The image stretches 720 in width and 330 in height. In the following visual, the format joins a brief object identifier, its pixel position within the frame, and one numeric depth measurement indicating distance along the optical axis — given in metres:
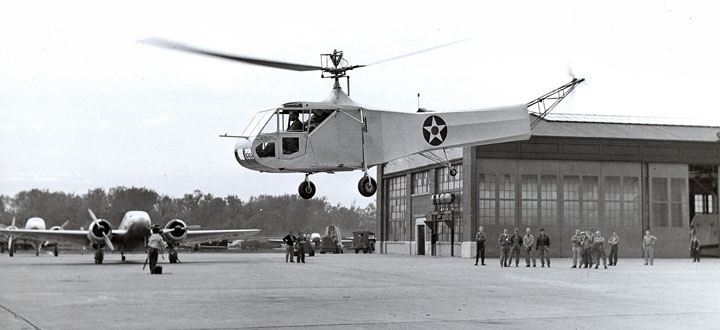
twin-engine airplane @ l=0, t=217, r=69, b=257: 61.92
